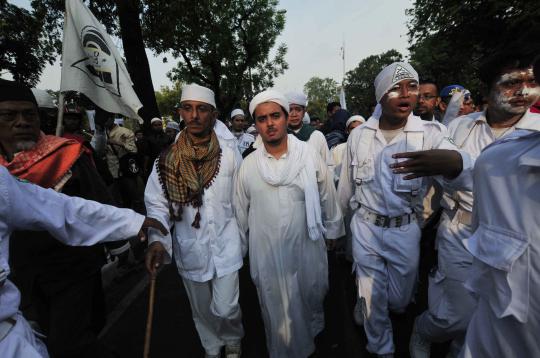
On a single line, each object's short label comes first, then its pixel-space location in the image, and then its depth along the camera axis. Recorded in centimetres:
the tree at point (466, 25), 1293
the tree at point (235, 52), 1942
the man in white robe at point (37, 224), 133
